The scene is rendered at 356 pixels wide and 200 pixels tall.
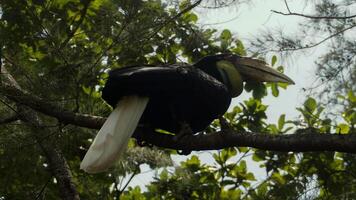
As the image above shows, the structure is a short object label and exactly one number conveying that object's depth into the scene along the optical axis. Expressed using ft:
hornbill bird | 10.44
